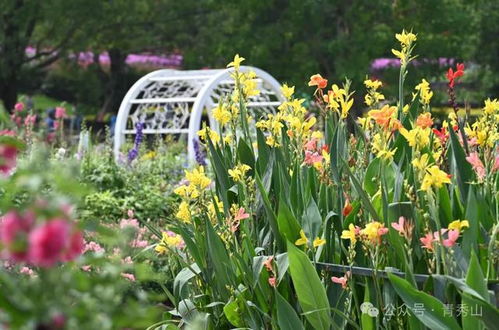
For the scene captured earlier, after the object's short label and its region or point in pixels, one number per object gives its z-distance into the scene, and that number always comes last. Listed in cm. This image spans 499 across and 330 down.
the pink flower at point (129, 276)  413
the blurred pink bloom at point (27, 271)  411
